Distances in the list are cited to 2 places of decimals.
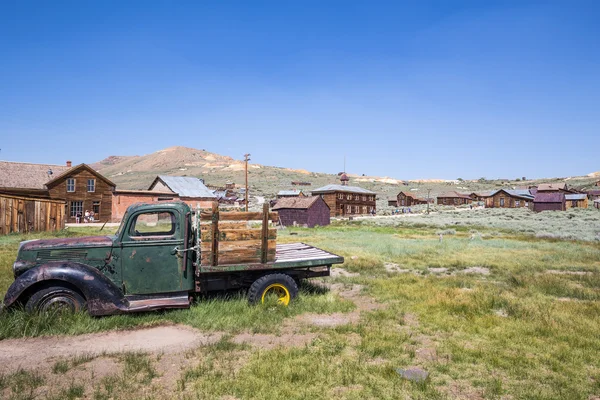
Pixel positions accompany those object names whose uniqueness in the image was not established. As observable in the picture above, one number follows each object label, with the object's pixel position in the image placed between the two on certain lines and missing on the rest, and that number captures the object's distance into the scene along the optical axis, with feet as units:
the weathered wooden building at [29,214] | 71.77
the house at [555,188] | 238.48
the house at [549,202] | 198.34
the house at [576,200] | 220.08
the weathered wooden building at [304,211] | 135.85
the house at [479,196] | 299.46
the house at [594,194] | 274.16
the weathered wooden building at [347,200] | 198.90
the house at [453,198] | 298.56
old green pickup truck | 20.16
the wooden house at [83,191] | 117.08
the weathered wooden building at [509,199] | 251.60
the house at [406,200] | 293.64
